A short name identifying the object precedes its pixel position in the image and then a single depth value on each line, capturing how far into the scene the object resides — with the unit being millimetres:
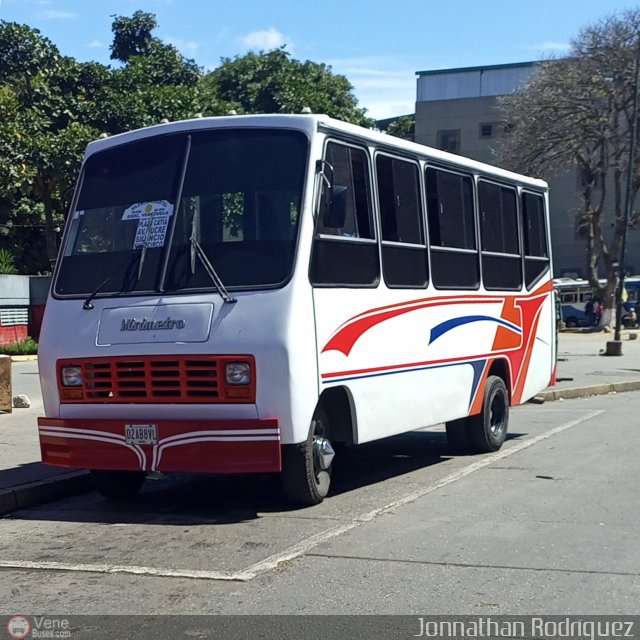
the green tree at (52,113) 32781
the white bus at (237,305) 7684
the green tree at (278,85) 41125
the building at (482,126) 60156
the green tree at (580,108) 41312
